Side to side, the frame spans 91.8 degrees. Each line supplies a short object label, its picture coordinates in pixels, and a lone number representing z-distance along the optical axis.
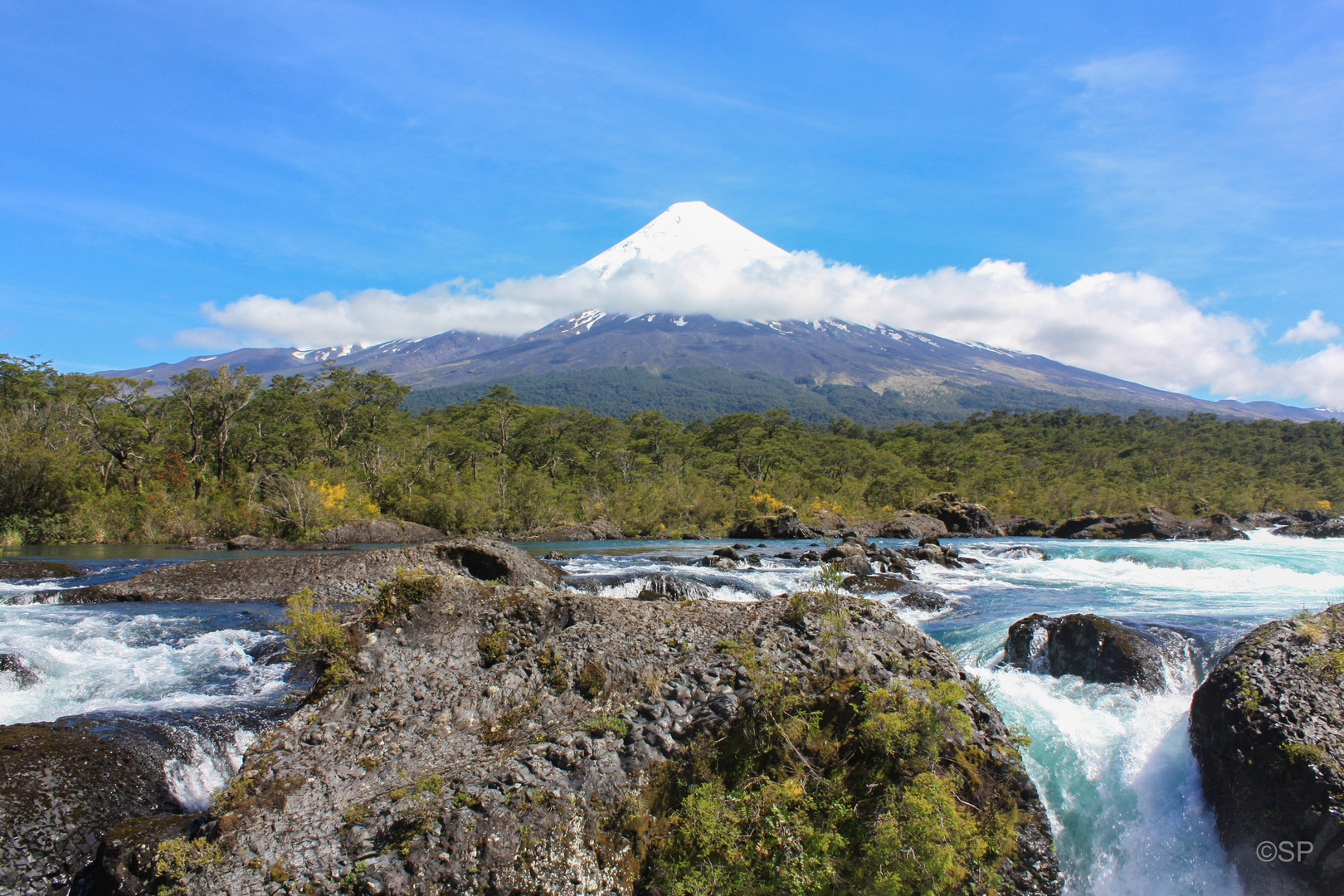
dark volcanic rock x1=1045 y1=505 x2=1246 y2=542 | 33.69
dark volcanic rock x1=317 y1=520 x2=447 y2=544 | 30.06
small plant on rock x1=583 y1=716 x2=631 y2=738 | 4.39
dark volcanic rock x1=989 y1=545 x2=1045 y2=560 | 23.59
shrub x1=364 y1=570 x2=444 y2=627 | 5.67
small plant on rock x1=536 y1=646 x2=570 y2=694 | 5.19
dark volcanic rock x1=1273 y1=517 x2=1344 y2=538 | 33.78
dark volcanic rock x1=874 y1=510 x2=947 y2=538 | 38.38
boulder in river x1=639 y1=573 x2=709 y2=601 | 13.23
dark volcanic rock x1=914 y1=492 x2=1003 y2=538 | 40.62
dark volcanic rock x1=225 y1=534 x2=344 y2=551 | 26.95
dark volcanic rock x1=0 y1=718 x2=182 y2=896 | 4.36
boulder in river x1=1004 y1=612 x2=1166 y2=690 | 7.02
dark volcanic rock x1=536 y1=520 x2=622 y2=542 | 38.25
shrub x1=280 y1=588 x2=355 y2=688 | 5.02
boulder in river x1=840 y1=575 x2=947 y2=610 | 13.19
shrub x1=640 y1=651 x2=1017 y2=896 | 3.84
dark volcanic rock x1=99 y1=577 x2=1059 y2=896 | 3.64
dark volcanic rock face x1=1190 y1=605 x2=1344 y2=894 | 3.94
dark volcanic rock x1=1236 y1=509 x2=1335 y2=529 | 38.51
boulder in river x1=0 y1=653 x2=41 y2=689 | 7.34
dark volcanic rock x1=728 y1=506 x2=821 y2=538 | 39.06
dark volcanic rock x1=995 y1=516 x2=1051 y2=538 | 41.28
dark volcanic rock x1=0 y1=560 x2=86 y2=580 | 14.76
